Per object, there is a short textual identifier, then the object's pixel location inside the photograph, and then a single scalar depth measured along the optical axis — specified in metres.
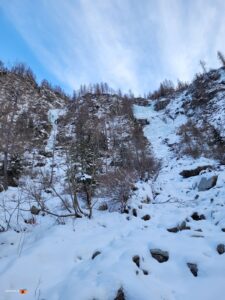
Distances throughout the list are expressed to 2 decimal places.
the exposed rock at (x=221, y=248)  4.49
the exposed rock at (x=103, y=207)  8.92
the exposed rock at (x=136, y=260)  4.18
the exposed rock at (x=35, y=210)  8.20
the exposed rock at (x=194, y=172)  13.79
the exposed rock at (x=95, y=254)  4.67
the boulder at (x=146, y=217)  7.38
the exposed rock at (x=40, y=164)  21.77
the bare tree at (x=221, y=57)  55.40
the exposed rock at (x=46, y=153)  24.60
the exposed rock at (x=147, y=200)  9.44
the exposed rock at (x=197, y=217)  7.04
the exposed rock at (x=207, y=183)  10.00
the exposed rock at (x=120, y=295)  3.22
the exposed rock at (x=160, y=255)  4.39
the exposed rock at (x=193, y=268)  3.93
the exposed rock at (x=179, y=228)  6.03
